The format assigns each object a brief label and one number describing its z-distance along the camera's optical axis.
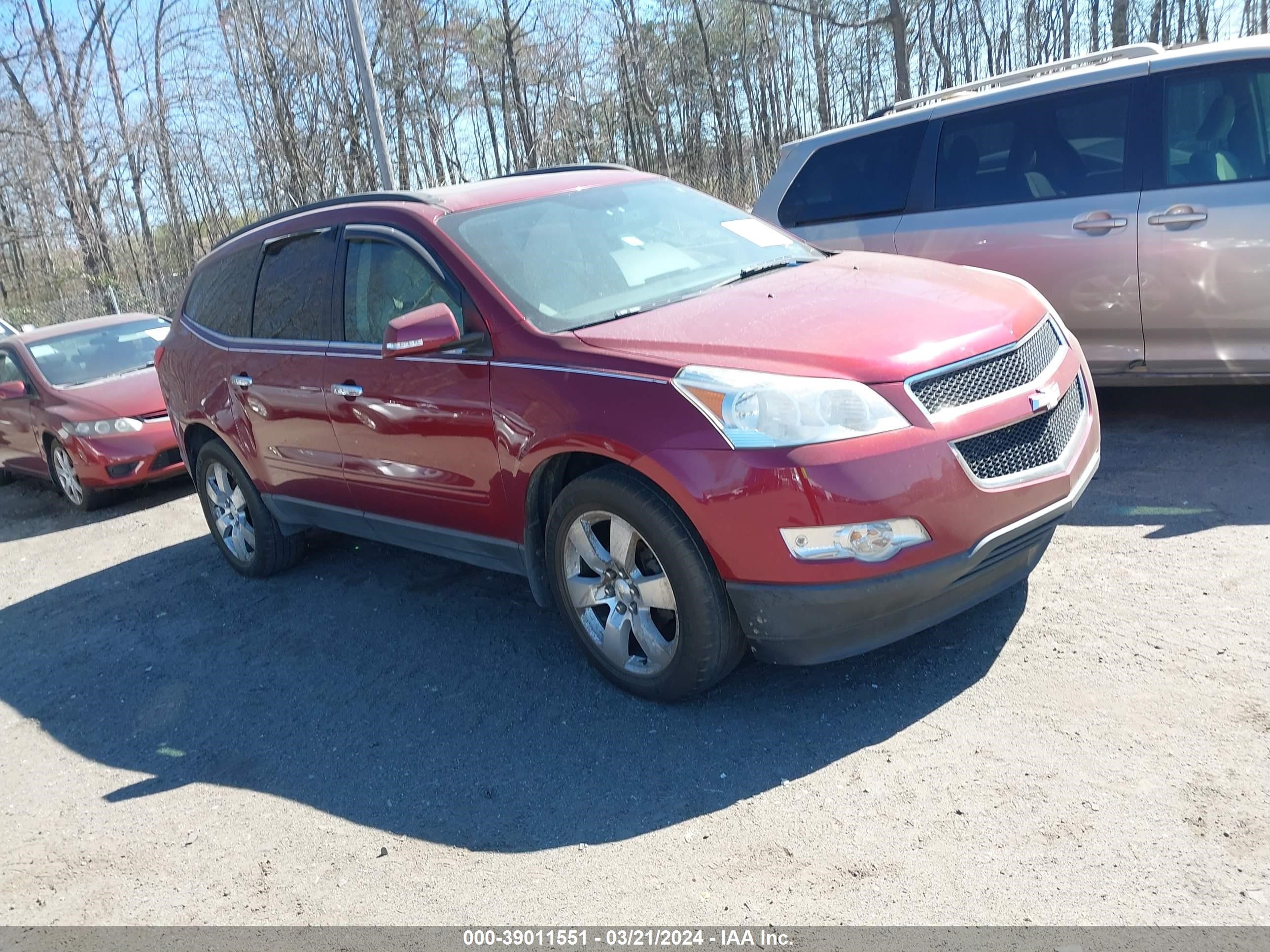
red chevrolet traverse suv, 3.23
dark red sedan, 8.53
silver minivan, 5.25
